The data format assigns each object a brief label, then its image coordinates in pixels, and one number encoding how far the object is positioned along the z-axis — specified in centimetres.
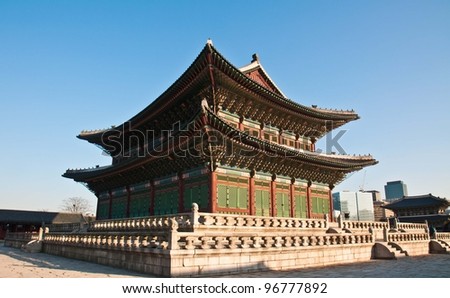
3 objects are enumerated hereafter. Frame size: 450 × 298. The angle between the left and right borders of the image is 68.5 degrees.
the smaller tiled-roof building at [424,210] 4728
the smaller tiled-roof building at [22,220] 4968
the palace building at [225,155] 2095
